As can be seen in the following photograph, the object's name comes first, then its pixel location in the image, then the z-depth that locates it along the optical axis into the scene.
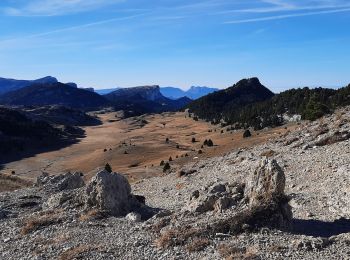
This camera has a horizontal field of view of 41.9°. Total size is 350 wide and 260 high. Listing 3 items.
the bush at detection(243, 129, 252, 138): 85.34
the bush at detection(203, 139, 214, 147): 89.84
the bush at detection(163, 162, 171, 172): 52.09
